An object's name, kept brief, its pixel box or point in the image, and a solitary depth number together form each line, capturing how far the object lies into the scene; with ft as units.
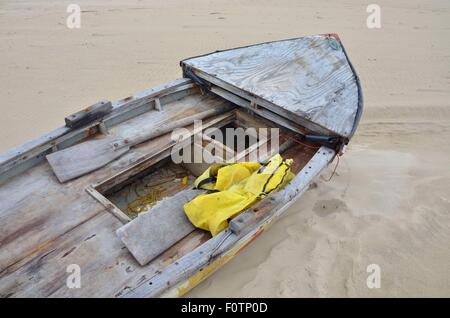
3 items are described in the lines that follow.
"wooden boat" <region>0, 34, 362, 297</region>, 8.63
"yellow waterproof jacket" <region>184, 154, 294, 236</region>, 9.53
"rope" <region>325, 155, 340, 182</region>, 15.77
